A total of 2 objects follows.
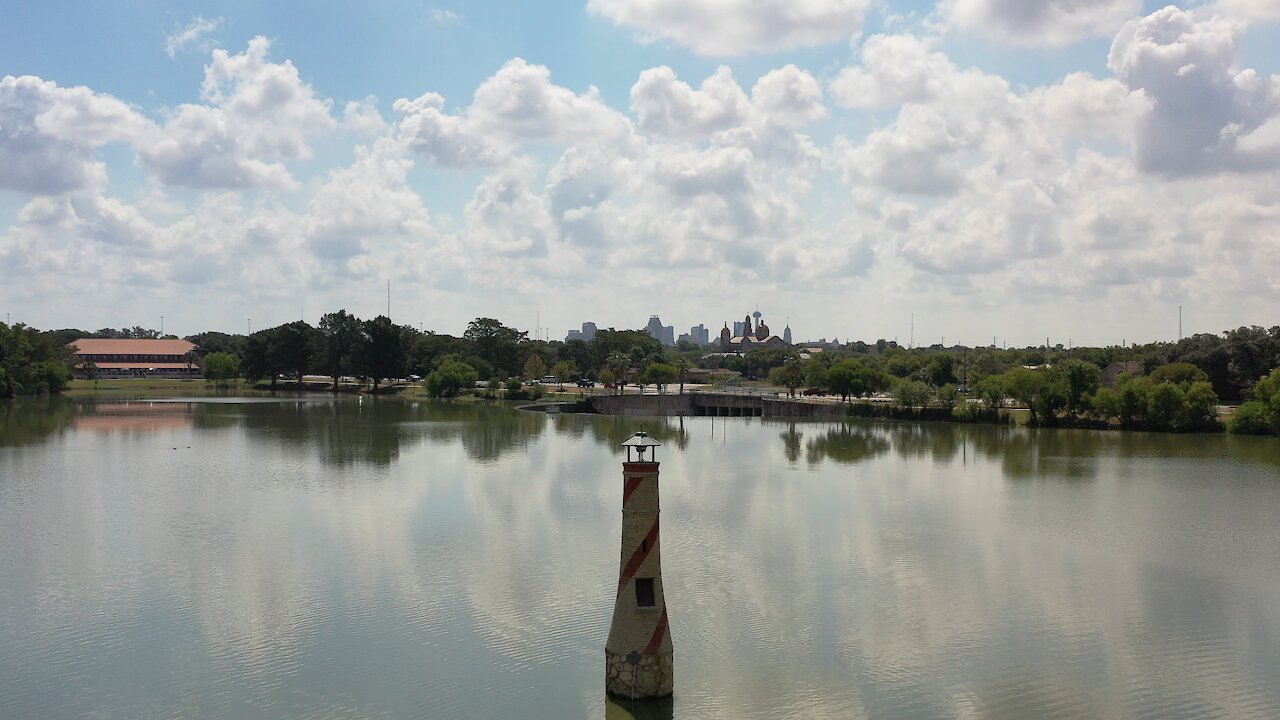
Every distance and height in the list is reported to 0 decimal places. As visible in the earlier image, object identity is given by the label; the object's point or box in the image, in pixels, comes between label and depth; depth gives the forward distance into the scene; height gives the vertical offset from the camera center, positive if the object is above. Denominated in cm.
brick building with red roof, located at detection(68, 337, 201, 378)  17900 +232
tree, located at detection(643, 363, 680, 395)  13675 -88
